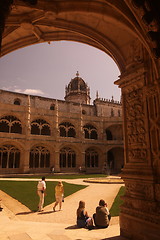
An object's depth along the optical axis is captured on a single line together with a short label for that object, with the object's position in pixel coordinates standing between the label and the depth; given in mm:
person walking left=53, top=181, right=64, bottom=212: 7656
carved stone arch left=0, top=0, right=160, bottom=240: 3715
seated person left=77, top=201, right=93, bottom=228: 5109
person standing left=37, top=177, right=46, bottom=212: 7531
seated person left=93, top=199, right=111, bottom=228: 5047
